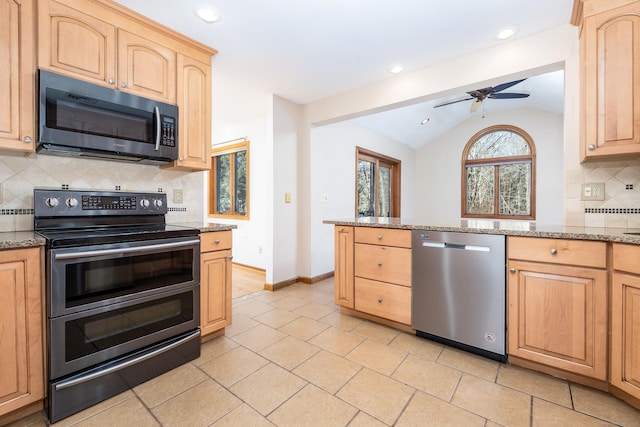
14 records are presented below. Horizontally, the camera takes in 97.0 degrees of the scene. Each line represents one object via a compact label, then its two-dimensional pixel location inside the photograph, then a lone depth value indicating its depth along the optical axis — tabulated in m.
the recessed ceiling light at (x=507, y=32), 2.23
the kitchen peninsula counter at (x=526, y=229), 1.55
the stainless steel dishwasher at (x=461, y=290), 1.88
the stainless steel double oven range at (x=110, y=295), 1.42
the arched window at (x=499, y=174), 5.87
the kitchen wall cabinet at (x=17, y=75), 1.54
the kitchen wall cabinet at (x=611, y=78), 1.70
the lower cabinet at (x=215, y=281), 2.11
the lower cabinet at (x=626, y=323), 1.42
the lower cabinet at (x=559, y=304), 1.58
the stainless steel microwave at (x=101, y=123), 1.66
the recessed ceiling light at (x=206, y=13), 1.99
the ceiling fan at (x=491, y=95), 3.81
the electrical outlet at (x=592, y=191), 2.08
